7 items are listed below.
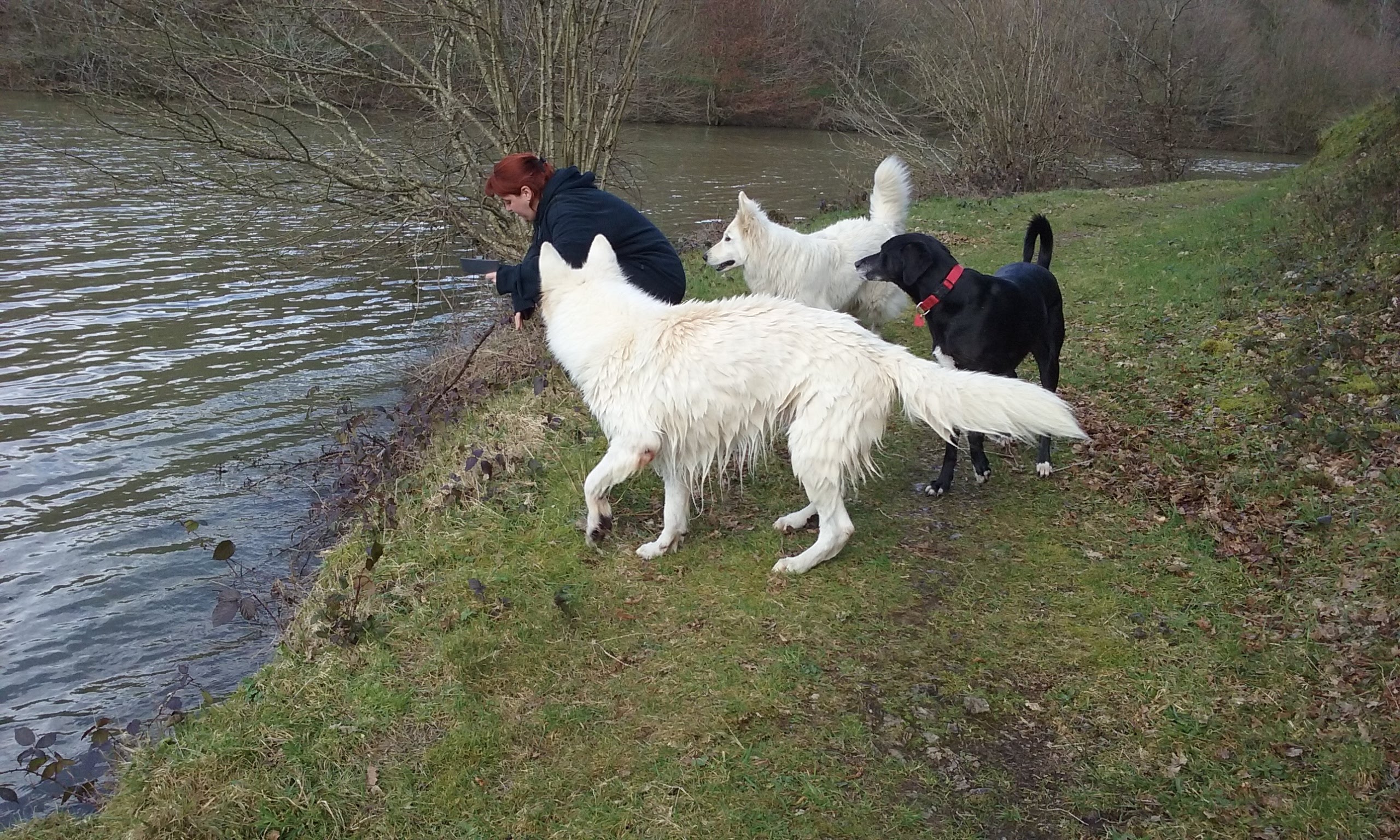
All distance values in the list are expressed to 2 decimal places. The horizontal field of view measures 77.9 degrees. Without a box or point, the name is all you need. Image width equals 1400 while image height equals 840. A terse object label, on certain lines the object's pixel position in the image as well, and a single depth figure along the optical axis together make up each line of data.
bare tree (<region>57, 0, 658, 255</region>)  8.41
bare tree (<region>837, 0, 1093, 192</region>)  19.12
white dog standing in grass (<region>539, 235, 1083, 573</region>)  4.32
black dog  5.37
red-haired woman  5.54
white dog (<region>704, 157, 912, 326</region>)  7.90
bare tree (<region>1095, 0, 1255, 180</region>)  24.16
